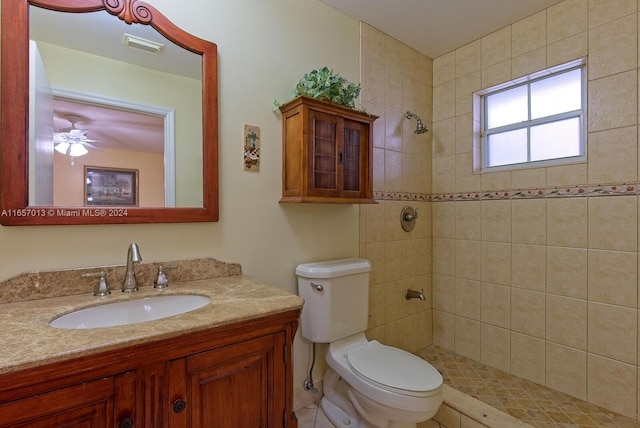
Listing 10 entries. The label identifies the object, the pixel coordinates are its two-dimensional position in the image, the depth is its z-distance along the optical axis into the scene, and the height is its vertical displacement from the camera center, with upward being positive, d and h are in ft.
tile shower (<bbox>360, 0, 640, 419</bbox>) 5.34 -0.16
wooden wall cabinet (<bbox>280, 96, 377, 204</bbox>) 4.99 +0.99
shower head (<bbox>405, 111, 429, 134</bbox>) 7.22 +2.00
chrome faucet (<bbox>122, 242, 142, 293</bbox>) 3.81 -0.81
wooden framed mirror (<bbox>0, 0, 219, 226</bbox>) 3.42 +0.97
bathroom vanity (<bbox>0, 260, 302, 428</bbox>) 2.25 -1.27
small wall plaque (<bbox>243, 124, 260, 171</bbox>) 5.03 +1.02
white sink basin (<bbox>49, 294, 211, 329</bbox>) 3.27 -1.11
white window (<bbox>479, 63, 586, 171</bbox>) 6.05 +1.91
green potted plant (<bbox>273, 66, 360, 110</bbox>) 5.22 +2.06
